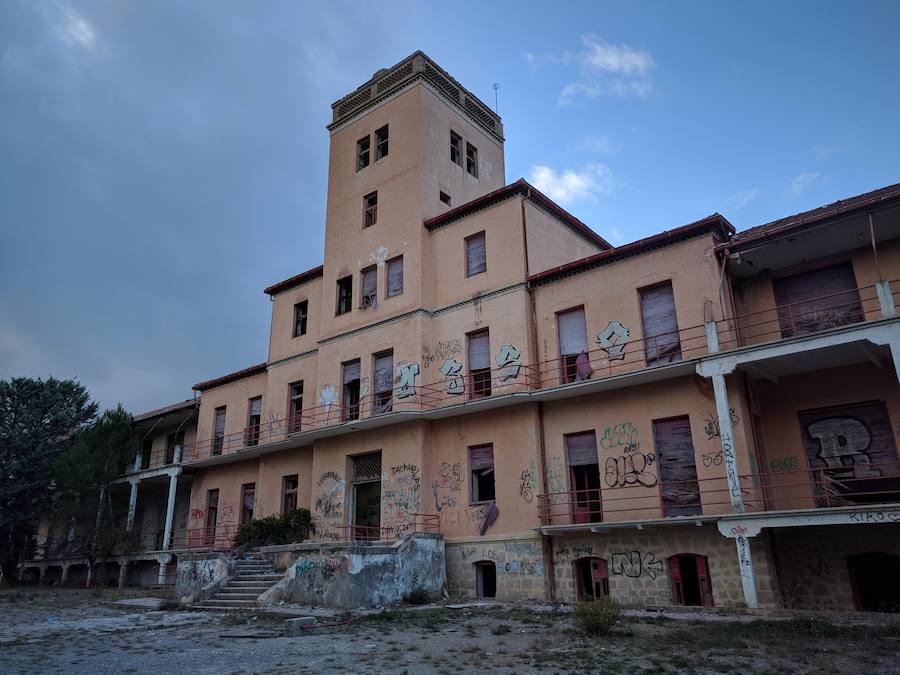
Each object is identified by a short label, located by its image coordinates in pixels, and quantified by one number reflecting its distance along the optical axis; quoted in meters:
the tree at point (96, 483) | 28.62
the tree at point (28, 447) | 29.66
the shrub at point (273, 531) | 22.42
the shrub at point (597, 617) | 10.53
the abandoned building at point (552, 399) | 15.10
